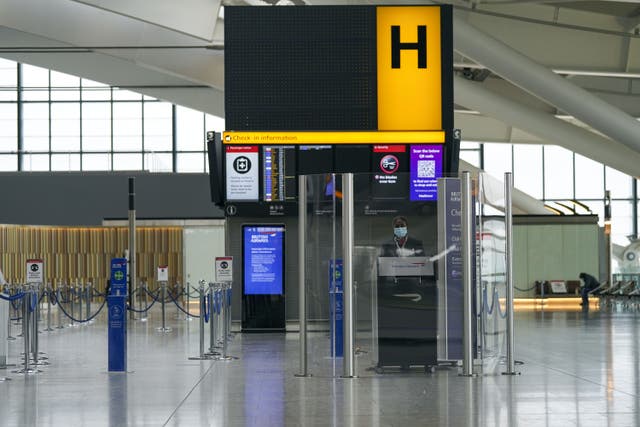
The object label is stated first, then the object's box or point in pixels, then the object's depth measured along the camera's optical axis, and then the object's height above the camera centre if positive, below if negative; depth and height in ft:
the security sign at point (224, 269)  58.13 -1.26
